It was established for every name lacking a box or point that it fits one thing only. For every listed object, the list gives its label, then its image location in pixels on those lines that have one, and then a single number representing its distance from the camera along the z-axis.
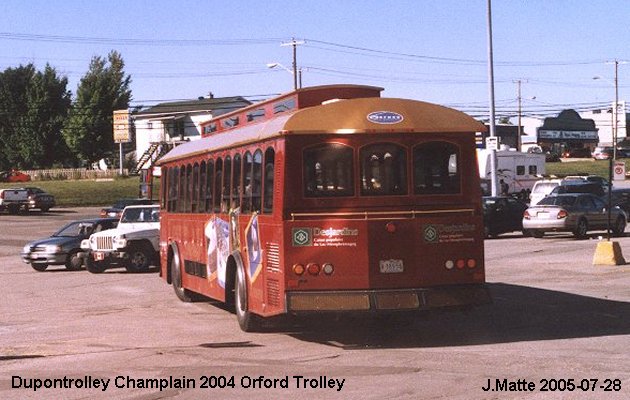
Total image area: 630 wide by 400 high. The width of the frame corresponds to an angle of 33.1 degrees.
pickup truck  70.50
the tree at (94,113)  101.81
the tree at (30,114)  104.31
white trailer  57.38
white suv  28.59
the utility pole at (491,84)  41.44
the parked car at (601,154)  107.14
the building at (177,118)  104.50
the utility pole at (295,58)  58.83
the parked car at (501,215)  36.97
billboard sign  93.50
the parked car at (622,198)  44.92
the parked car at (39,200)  70.75
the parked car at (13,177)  94.81
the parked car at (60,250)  30.97
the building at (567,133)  130.00
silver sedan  34.03
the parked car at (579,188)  42.53
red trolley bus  12.68
